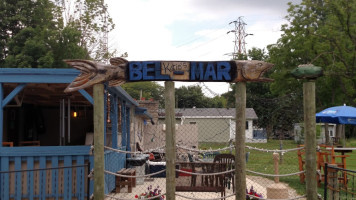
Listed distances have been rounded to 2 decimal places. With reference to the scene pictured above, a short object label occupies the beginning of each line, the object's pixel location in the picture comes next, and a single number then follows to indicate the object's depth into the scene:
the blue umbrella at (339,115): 11.09
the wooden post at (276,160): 9.95
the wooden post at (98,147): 6.20
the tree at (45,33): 26.19
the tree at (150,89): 60.54
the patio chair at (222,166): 8.24
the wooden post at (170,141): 6.14
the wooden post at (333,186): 7.91
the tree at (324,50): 22.69
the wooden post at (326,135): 21.81
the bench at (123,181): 10.09
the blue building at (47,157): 8.28
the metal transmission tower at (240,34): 45.50
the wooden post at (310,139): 6.18
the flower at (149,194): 8.51
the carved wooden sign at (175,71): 6.17
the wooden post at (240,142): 6.12
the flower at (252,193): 8.44
